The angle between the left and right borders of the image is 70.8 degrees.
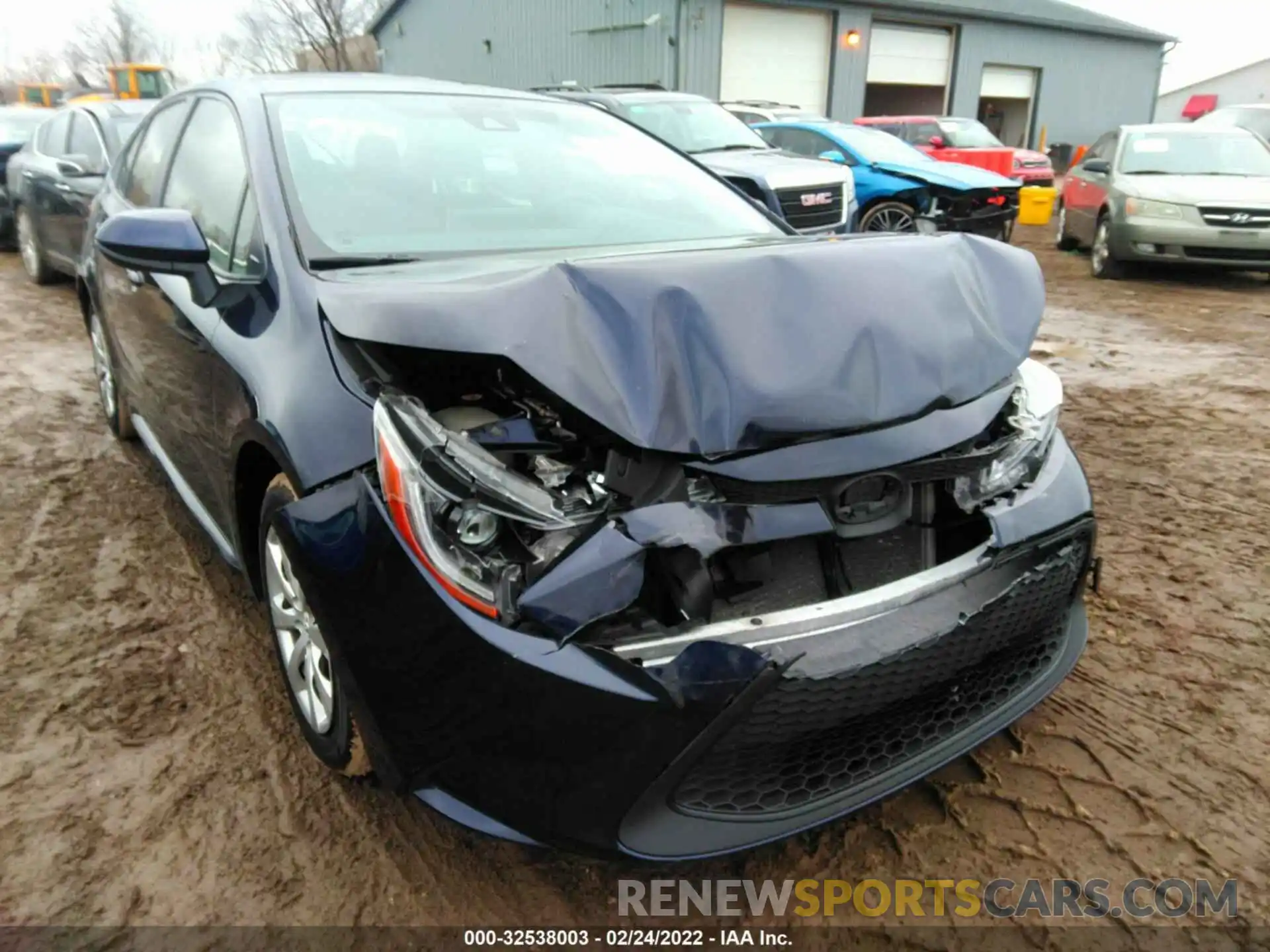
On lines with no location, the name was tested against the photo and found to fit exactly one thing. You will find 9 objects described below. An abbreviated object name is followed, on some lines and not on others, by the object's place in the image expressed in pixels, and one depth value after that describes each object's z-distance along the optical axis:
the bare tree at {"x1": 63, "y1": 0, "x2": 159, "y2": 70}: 55.34
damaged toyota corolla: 1.53
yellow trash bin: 13.41
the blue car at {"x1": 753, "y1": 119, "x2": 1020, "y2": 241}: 9.62
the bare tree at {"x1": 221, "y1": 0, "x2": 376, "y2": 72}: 32.44
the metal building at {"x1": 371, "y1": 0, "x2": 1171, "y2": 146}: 19.23
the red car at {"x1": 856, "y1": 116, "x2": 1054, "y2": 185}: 14.33
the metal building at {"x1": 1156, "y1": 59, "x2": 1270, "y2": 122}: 41.94
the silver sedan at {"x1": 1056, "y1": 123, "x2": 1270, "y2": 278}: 8.07
